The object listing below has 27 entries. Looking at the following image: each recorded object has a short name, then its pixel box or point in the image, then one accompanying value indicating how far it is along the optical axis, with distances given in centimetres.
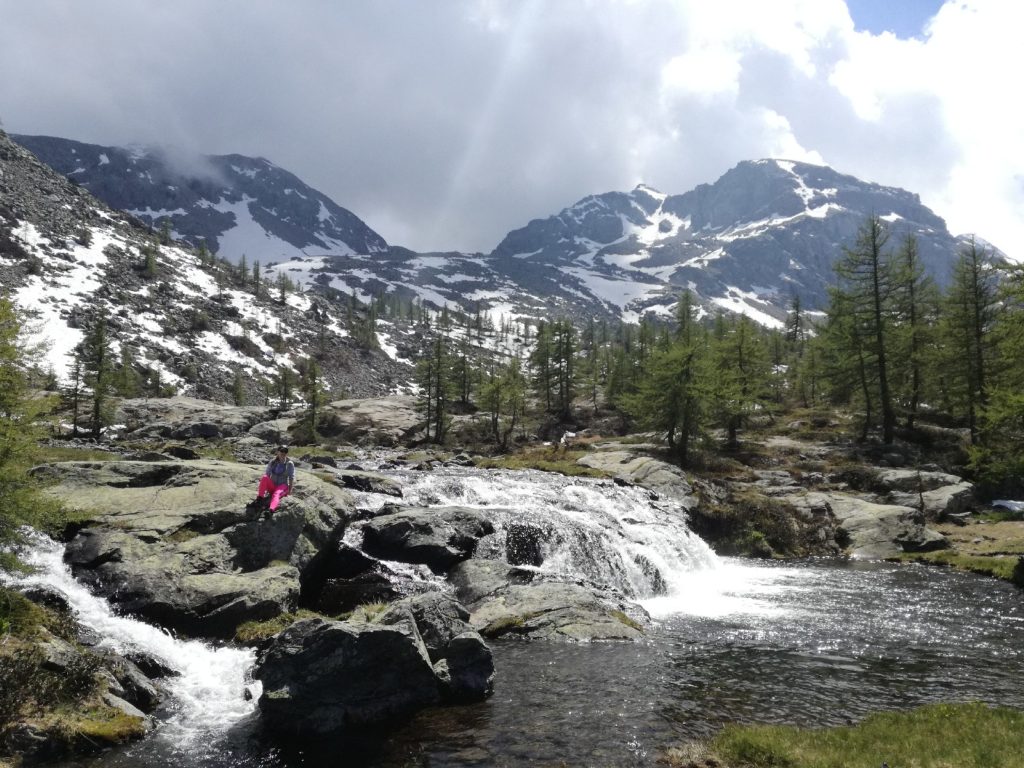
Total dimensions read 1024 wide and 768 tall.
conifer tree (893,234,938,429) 4950
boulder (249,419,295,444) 6894
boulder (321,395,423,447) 7312
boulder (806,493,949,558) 3152
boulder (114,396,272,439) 6731
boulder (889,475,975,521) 3622
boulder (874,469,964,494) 3941
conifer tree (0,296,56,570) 1190
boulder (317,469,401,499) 2812
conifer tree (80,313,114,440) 5984
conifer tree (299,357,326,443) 6938
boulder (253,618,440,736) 1076
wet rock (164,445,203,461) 3238
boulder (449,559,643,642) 1652
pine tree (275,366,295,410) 10725
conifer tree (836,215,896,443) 4800
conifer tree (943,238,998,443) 4519
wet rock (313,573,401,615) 1794
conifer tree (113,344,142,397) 8131
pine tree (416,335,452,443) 7162
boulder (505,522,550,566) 2347
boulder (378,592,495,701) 1227
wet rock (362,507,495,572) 2128
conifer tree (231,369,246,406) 11081
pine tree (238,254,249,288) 18660
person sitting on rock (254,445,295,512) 1867
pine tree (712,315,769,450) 5072
